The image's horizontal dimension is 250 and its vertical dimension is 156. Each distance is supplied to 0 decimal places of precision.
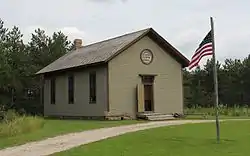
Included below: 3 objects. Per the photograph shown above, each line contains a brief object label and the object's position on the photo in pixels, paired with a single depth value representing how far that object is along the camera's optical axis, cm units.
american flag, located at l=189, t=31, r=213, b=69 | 1728
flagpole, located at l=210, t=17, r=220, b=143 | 1682
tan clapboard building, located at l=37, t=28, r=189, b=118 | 3117
